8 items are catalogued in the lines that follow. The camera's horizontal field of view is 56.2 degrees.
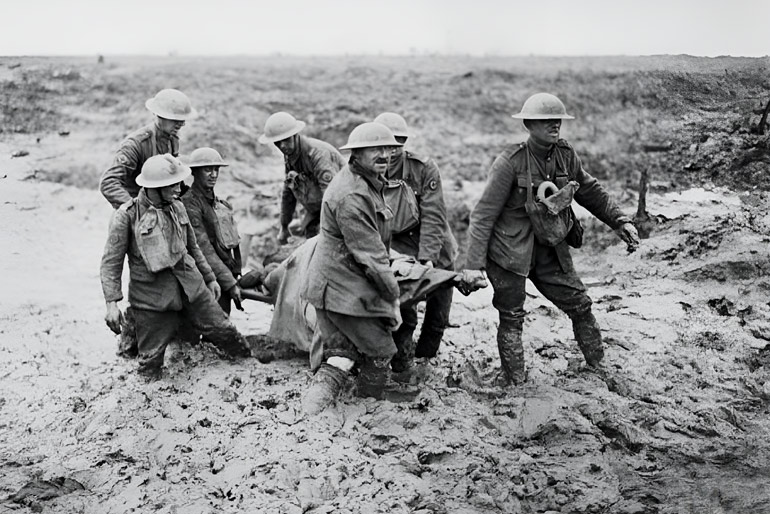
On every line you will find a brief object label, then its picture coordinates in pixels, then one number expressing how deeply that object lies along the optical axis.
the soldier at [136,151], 5.62
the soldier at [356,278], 4.48
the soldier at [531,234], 4.91
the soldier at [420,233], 5.40
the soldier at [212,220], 5.76
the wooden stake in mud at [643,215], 5.60
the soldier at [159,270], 4.96
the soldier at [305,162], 6.09
